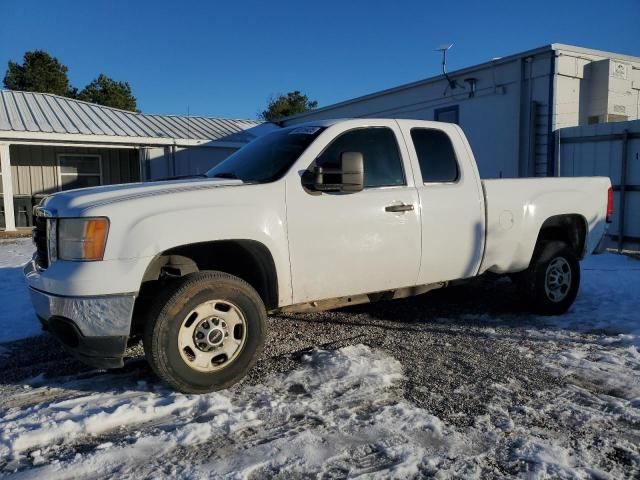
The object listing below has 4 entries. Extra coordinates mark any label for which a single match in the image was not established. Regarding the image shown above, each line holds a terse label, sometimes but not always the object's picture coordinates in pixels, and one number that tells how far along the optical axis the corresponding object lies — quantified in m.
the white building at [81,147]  15.59
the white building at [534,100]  12.36
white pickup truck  3.61
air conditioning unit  12.59
